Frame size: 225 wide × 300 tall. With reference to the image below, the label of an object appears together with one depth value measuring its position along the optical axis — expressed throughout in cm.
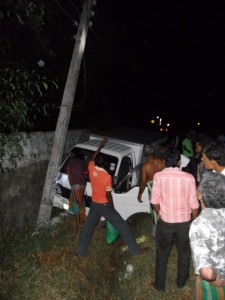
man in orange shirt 545
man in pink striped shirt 430
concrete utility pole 646
